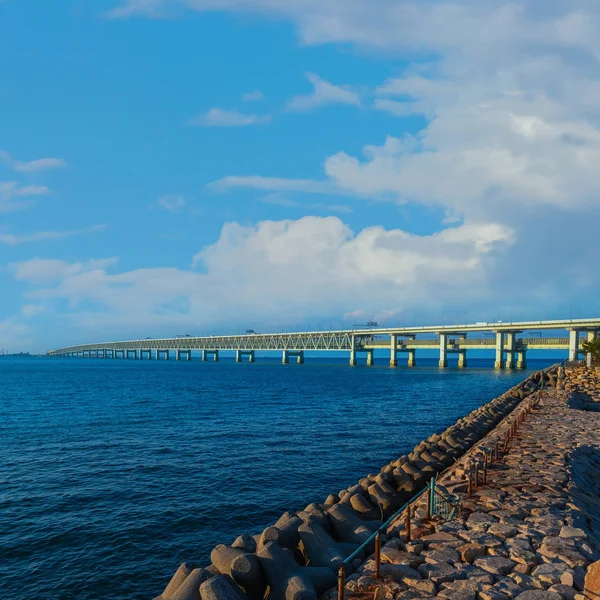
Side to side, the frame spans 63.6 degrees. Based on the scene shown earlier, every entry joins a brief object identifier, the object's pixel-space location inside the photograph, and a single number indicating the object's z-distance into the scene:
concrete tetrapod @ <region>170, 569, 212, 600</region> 8.67
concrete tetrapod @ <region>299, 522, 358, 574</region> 10.98
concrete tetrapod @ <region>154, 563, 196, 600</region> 9.52
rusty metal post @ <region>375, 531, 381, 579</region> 9.33
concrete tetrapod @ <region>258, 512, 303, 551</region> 11.39
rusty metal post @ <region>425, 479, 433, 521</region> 12.65
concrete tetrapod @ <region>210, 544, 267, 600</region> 9.58
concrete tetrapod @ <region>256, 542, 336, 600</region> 9.09
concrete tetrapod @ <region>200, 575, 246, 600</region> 8.52
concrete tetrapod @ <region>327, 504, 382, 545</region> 12.91
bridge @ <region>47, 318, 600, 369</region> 111.43
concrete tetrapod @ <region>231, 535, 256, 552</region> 11.57
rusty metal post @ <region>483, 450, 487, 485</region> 15.35
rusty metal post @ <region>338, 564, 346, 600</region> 8.32
